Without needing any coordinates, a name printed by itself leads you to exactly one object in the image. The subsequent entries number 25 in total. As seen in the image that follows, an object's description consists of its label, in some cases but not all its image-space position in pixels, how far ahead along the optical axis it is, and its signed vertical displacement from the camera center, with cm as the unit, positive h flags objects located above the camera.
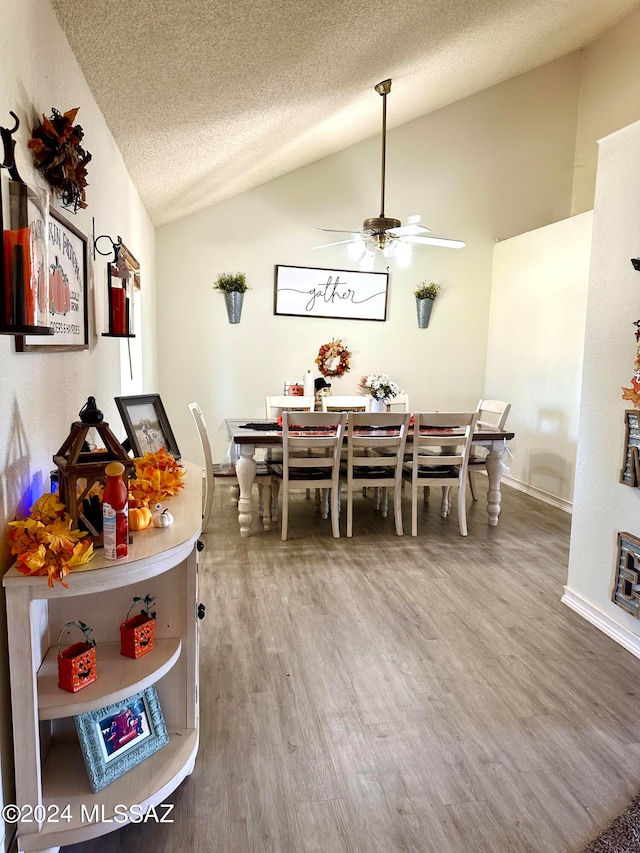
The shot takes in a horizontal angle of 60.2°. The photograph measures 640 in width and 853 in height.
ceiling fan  390 +96
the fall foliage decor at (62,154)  156 +61
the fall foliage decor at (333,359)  581 +7
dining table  390 -63
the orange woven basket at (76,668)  144 -81
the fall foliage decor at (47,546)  129 -45
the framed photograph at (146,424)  213 -26
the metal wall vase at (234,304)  549 +58
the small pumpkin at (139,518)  158 -45
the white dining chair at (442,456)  406 -65
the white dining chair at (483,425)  450 -50
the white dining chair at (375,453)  399 -66
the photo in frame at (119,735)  150 -107
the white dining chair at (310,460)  385 -67
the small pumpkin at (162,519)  161 -46
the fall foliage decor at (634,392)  247 -8
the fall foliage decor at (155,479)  173 -40
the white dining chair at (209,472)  395 -85
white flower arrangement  468 -18
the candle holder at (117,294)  250 +30
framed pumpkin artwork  164 +23
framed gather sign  571 +76
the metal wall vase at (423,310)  595 +62
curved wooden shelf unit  133 -87
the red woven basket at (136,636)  159 -80
